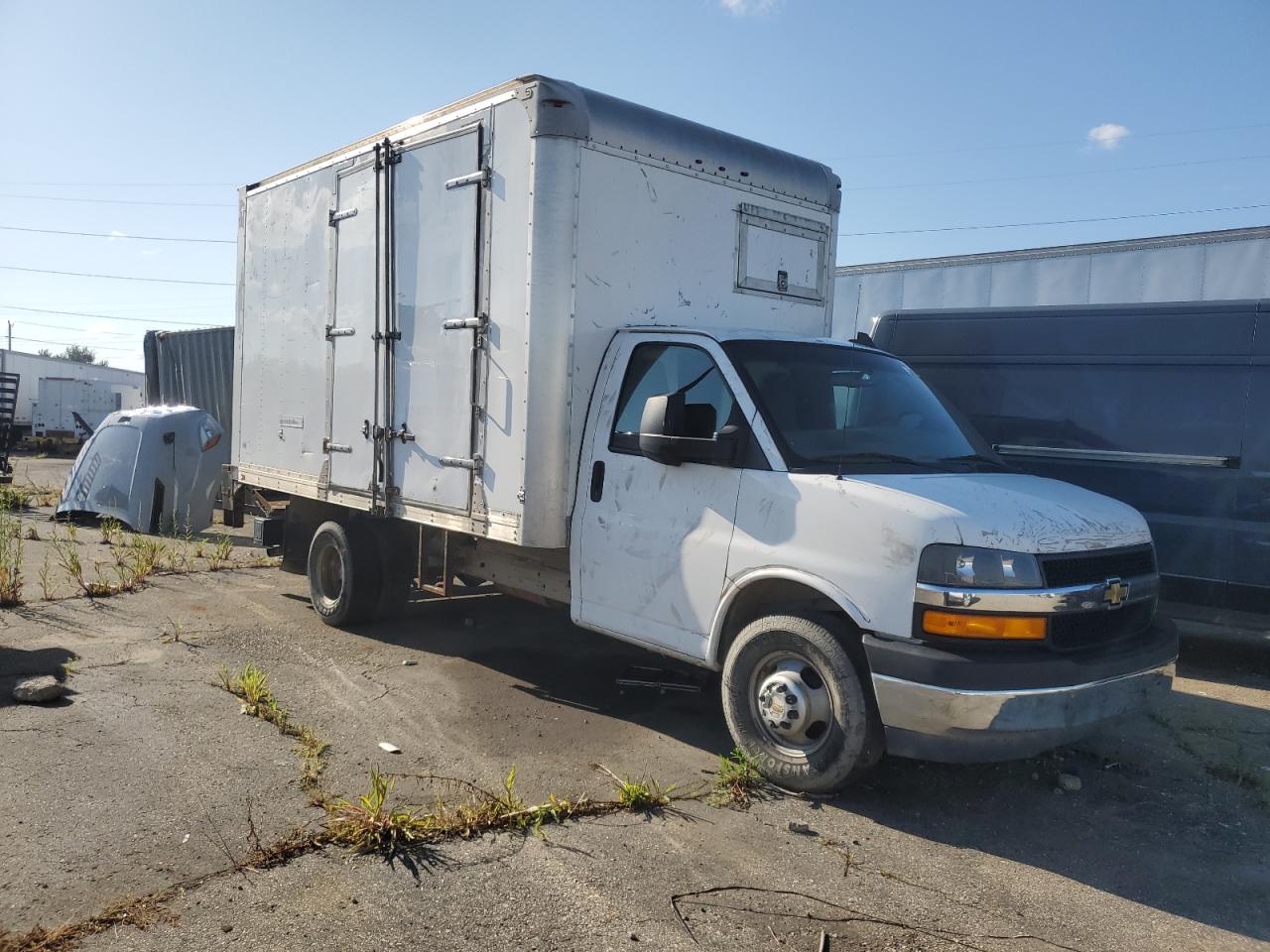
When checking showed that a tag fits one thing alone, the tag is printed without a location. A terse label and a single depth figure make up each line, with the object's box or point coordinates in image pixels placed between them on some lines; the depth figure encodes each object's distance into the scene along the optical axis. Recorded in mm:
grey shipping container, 16609
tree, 90725
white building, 34500
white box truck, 3908
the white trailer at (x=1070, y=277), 12250
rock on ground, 5207
